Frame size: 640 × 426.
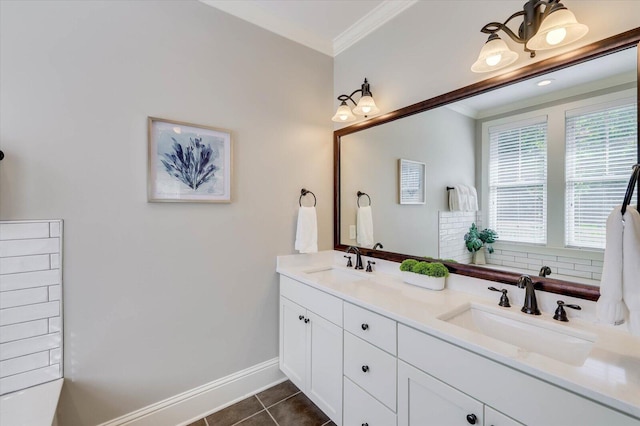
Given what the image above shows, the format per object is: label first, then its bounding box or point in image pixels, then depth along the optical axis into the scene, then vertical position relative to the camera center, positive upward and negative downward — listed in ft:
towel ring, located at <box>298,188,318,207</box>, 7.32 +0.50
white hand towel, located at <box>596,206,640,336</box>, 2.83 -0.65
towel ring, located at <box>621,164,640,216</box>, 2.96 +0.28
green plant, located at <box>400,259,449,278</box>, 5.19 -1.10
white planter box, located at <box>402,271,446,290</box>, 5.19 -1.33
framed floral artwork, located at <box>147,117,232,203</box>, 5.32 +0.99
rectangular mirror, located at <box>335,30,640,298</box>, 3.67 +0.72
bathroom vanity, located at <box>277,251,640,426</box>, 2.63 -1.77
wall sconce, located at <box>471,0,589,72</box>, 3.53 +2.40
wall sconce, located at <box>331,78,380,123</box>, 6.50 +2.49
